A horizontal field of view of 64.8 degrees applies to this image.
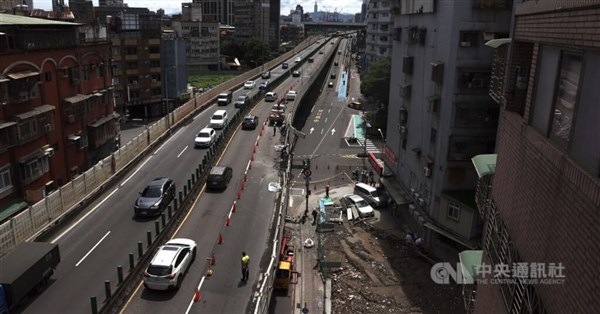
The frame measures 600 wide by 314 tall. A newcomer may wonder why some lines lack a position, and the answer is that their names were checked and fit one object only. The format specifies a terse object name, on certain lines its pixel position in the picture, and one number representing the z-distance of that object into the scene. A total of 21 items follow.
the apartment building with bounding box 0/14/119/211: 29.33
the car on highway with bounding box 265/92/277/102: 77.69
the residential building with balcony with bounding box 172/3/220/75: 137.50
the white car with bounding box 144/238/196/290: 21.64
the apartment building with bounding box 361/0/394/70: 112.69
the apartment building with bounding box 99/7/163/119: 80.38
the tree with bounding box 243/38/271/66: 151.38
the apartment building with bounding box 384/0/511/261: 31.19
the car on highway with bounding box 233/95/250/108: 68.21
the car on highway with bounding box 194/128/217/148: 46.76
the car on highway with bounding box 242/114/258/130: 56.25
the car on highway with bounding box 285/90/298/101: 78.22
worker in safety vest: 23.50
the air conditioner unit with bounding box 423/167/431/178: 35.25
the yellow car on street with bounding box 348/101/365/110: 101.75
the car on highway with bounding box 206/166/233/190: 35.69
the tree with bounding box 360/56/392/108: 82.81
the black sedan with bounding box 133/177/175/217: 29.45
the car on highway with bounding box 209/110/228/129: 54.91
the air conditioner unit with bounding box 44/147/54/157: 33.04
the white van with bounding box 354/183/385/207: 48.09
